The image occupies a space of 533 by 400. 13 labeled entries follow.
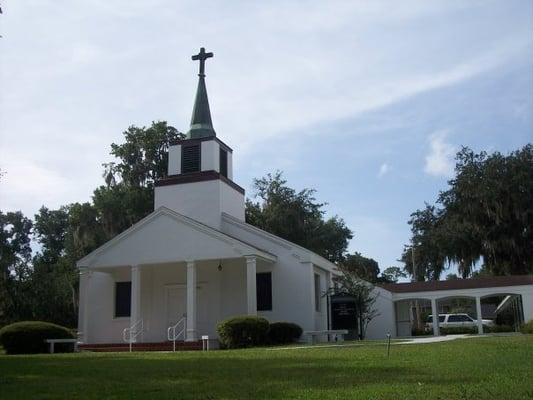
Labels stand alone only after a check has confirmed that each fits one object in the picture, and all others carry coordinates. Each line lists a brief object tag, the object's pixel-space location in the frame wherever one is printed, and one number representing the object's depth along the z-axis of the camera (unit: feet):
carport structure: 102.68
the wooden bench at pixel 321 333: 75.31
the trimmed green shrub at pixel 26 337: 72.54
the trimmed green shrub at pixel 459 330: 124.77
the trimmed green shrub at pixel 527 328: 82.39
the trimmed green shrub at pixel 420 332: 120.88
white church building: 84.07
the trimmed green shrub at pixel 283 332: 79.10
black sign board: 87.86
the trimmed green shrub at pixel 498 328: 121.90
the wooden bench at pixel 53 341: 74.02
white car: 136.05
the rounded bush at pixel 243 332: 73.06
